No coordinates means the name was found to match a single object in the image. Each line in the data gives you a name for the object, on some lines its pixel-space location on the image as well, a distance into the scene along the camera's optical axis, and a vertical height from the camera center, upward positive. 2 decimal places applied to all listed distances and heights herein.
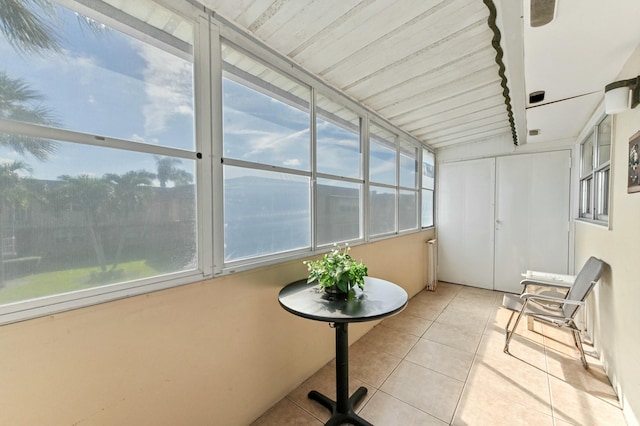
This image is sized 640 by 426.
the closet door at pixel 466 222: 4.15 -0.28
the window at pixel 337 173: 2.22 +0.32
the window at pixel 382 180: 2.95 +0.32
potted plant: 1.56 -0.43
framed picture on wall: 1.49 +0.25
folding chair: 2.11 -0.94
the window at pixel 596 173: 2.27 +0.34
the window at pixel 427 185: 4.27 +0.36
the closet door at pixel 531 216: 3.59 -0.15
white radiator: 4.25 -1.03
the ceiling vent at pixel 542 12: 1.12 +0.91
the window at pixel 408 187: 3.61 +0.28
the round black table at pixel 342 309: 1.31 -0.57
